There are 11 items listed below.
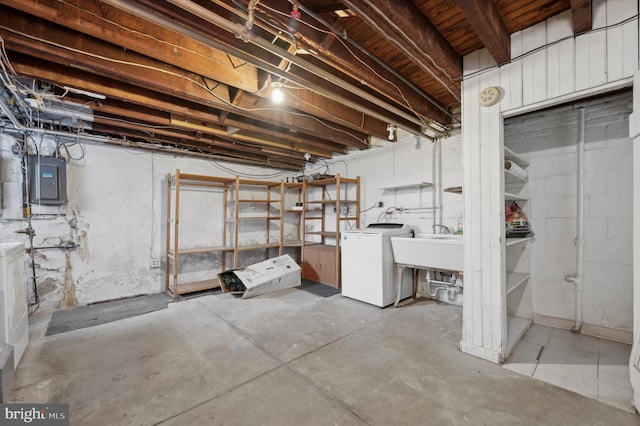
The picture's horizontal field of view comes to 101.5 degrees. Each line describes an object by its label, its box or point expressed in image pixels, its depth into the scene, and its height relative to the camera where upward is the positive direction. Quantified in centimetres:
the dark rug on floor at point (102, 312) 276 -121
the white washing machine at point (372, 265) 318 -66
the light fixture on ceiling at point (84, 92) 207 +98
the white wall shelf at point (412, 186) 349 +38
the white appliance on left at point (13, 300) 187 -70
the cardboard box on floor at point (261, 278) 367 -97
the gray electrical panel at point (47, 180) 305 +38
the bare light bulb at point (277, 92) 209 +99
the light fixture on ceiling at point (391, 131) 341 +110
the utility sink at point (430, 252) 269 -43
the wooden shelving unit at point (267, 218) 403 -10
